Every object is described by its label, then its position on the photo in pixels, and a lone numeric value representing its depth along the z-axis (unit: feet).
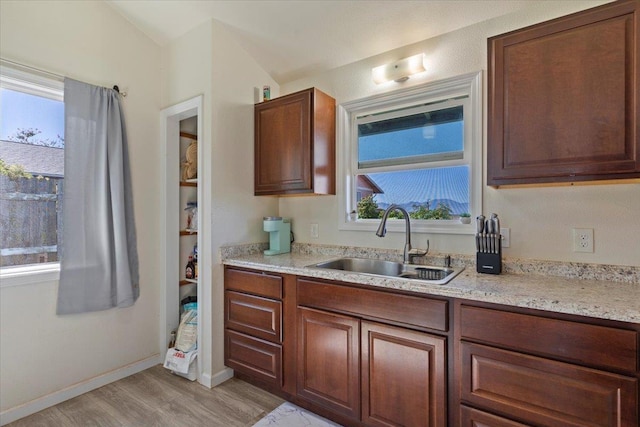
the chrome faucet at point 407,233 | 6.95
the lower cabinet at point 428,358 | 3.92
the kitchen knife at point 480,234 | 5.83
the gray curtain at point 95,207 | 7.26
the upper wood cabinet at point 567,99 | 4.41
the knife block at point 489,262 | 5.70
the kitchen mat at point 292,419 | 6.29
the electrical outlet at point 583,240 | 5.49
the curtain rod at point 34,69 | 6.50
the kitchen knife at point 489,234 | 5.72
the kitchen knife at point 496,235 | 5.66
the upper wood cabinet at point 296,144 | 7.65
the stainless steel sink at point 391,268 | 6.41
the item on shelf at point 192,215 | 9.32
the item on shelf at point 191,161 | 9.21
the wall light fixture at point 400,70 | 7.06
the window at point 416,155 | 6.85
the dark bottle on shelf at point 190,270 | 9.32
